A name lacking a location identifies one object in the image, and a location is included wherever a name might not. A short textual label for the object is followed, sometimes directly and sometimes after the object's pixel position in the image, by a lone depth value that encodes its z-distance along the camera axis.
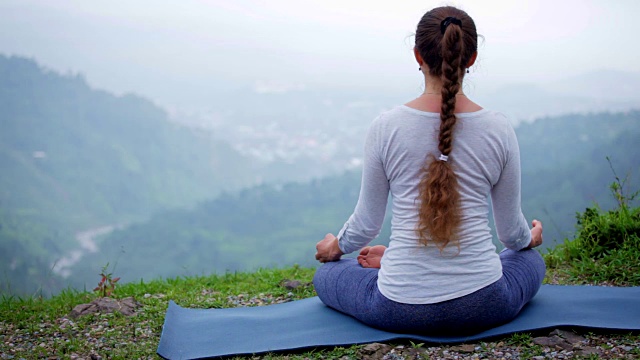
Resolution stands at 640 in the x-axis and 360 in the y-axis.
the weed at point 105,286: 3.60
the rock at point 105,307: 3.22
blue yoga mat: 2.52
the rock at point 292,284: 3.68
